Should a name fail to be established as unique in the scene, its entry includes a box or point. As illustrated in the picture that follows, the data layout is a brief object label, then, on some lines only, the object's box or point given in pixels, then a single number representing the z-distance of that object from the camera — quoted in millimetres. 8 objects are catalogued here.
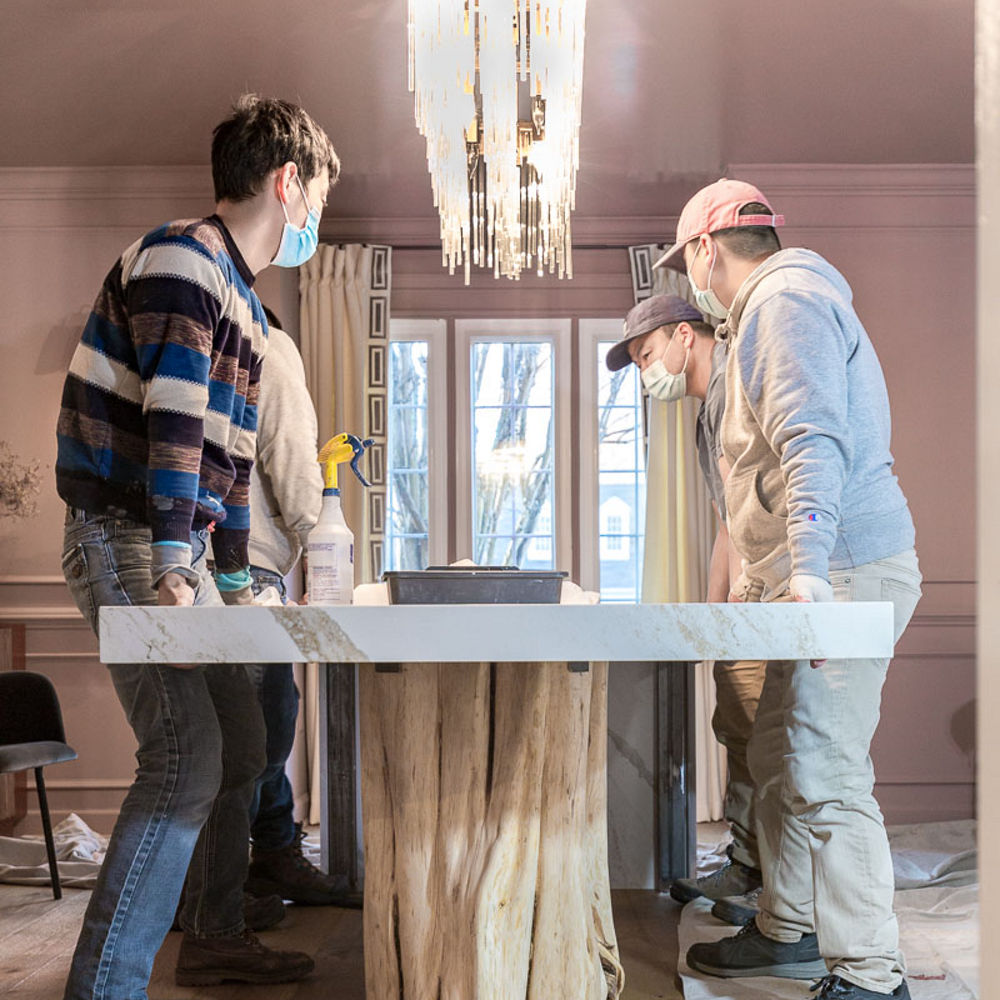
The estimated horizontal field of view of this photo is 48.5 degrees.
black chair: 2992
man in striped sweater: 1383
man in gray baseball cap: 1952
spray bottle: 1565
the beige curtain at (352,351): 4395
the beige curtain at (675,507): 4371
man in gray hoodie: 1619
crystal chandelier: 2334
